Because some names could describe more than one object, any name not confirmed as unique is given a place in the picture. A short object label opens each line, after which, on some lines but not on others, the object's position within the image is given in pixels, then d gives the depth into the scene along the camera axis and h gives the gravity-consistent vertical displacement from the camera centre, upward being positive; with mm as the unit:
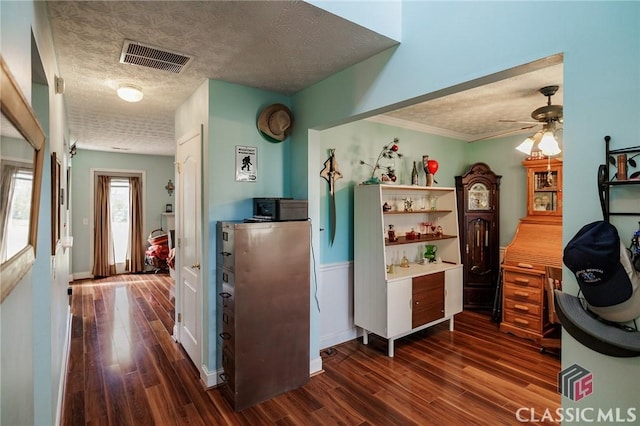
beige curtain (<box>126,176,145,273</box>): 6621 -303
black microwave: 2471 +40
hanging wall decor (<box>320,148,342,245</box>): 3287 +397
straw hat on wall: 2787 +806
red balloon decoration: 3881 +570
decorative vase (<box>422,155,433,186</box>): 3936 +467
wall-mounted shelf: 1157 +112
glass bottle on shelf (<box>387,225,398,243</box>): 3688 -244
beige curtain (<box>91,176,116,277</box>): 6262 -361
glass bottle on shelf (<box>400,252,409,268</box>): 3727 -567
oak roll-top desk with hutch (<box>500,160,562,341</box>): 3447 -483
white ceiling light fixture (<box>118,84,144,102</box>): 2596 +992
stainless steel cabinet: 2326 -708
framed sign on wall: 2707 +432
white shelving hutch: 3168 -604
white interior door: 2781 -301
